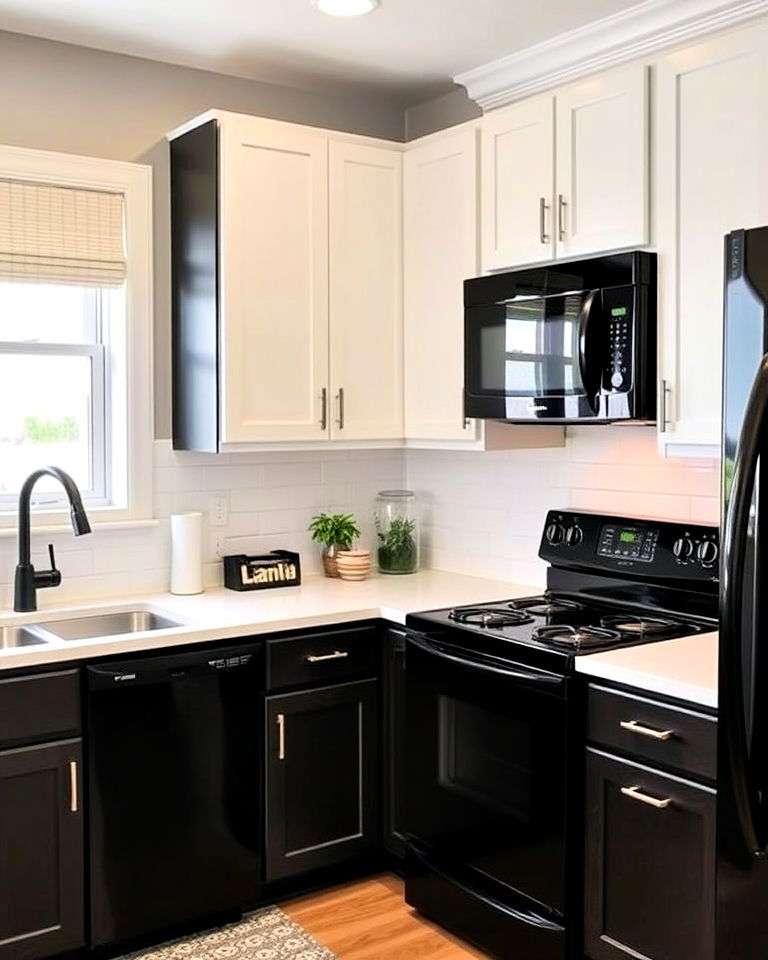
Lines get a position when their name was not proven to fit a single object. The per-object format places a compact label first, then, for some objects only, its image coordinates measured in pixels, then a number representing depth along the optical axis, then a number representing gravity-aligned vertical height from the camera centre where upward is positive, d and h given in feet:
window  10.57 +1.22
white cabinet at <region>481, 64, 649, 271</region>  9.34 +2.52
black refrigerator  5.38 -0.85
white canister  11.30 -1.07
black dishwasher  9.23 -2.99
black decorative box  11.52 -1.30
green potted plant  12.35 -0.97
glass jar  12.67 -0.98
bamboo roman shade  10.43 +2.11
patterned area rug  9.50 -4.39
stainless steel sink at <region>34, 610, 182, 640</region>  10.50 -1.72
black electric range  8.57 -2.31
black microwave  9.22 +0.96
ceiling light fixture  9.53 +3.90
